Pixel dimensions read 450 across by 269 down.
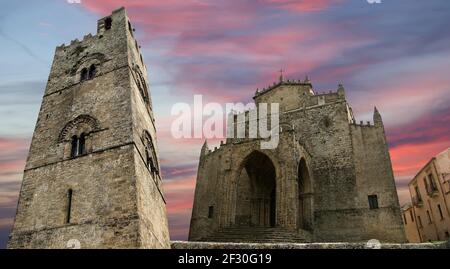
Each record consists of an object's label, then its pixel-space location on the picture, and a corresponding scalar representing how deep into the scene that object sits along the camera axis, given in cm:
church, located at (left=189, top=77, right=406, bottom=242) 2244
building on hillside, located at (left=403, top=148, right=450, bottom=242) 2442
